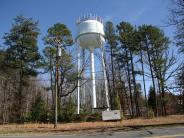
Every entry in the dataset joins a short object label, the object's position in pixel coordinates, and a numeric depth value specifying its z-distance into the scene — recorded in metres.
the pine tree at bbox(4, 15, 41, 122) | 21.26
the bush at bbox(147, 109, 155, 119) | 19.22
